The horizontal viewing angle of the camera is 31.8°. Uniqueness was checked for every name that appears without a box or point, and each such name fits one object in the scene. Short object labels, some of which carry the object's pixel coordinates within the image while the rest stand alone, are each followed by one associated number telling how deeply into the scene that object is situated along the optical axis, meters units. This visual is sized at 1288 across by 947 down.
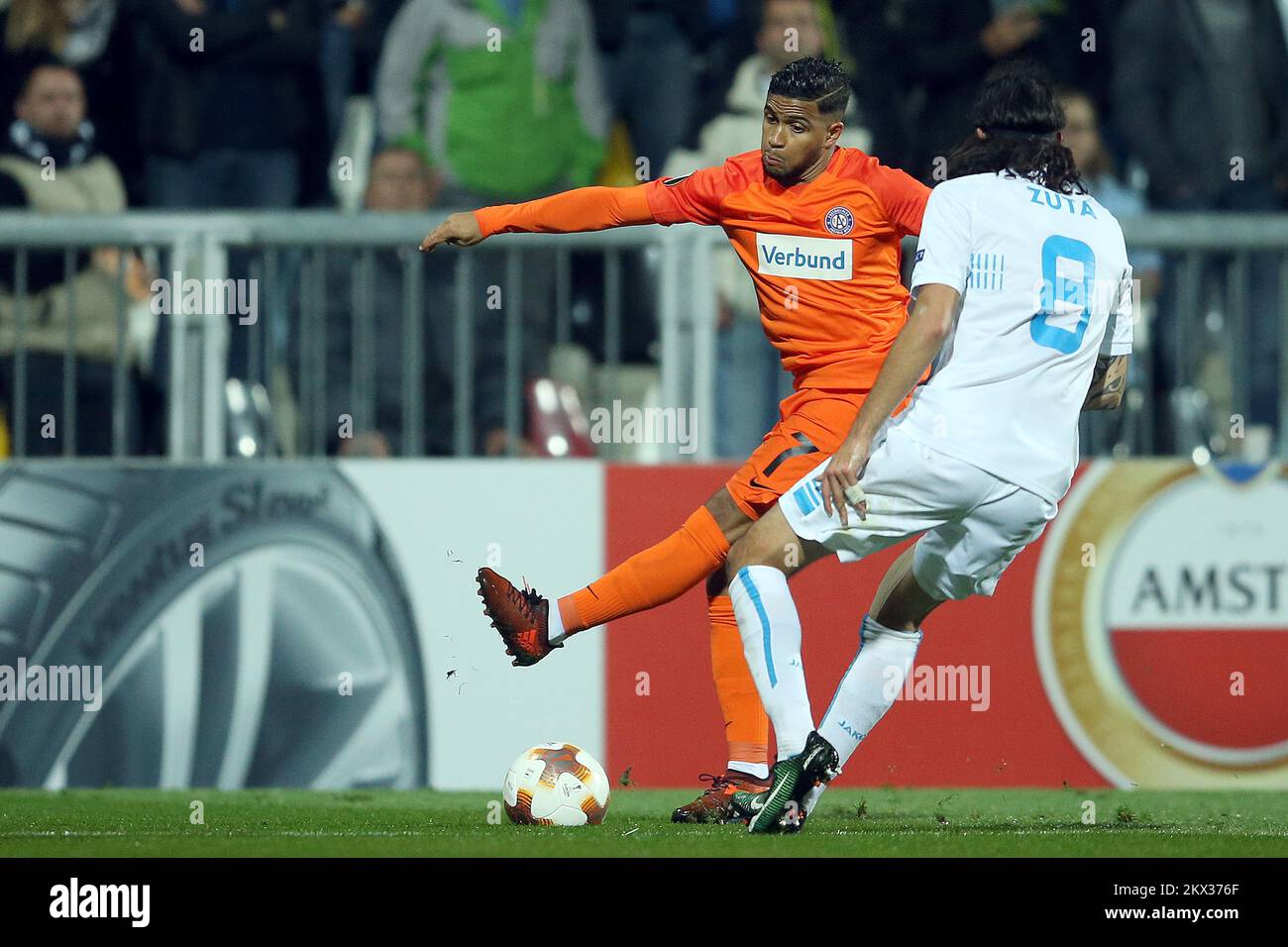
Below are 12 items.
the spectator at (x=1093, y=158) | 10.34
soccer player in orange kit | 7.18
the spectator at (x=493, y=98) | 10.33
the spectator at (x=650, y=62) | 10.70
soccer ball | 6.98
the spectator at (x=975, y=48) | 10.61
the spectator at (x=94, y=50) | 10.80
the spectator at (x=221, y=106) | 10.60
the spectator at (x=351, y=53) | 11.10
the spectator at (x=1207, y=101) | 10.74
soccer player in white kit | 6.34
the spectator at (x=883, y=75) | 10.52
